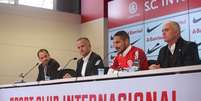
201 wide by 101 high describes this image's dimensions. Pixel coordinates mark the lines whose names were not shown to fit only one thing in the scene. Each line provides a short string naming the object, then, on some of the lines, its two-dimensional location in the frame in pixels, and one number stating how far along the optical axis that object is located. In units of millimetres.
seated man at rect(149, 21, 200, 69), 3479
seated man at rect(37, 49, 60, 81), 5348
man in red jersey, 3926
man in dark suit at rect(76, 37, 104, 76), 4516
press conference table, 2446
